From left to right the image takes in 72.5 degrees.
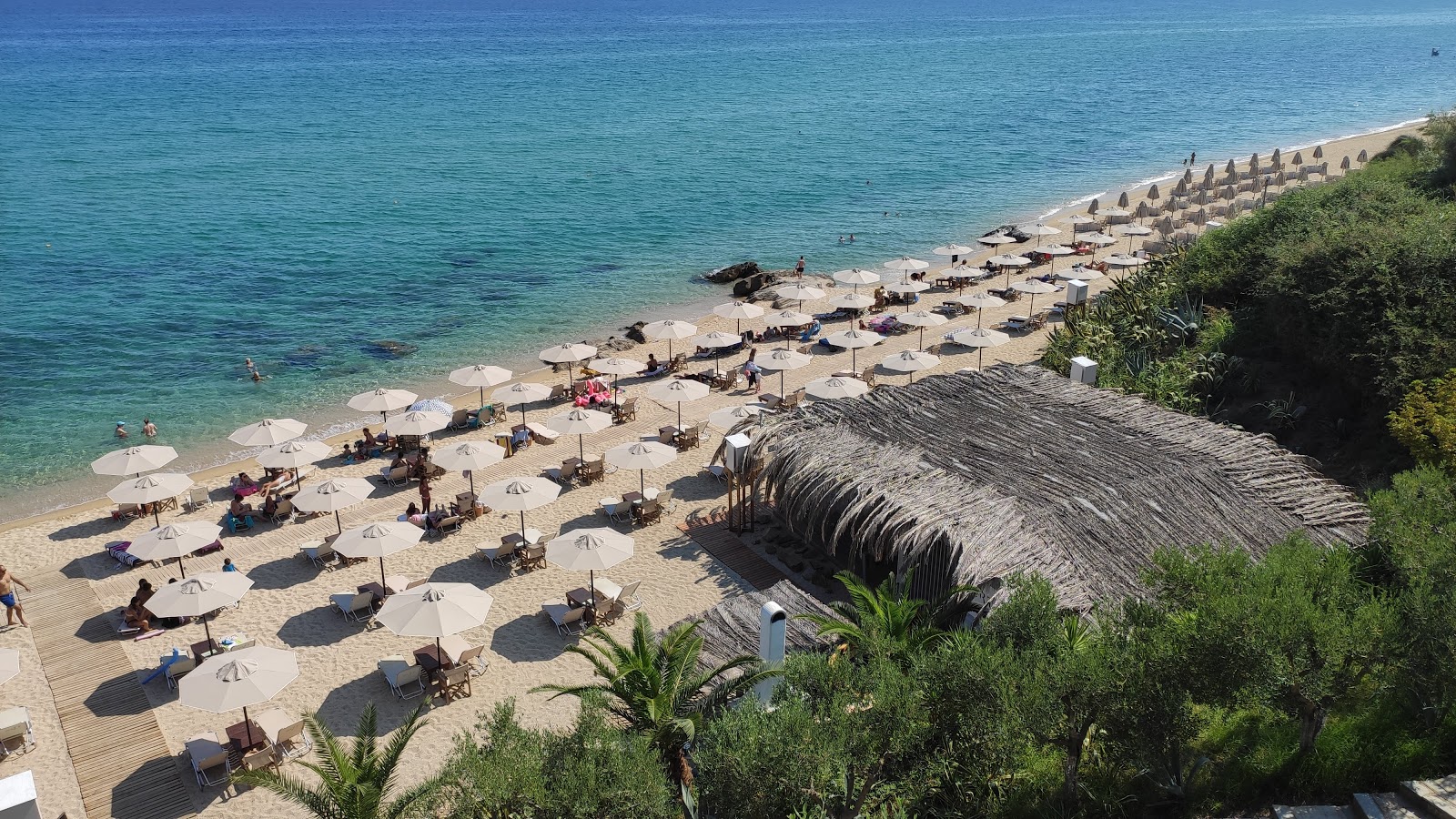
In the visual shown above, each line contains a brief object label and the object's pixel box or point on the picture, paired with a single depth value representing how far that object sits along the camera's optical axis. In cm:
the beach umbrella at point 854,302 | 3002
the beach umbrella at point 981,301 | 2894
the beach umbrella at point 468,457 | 1942
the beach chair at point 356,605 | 1639
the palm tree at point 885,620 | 1130
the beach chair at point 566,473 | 2130
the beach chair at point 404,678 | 1441
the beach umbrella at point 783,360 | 2399
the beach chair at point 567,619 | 1587
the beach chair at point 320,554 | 1814
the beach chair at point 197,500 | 2092
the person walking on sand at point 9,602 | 1639
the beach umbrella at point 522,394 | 2322
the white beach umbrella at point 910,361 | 2364
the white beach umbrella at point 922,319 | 2775
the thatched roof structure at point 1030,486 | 1377
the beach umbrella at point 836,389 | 2094
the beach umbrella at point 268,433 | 2123
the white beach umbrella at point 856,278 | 3238
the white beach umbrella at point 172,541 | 1661
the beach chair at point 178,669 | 1484
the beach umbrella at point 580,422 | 2062
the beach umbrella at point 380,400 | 2300
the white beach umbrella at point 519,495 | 1739
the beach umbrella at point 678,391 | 2228
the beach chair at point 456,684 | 1438
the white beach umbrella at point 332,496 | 1828
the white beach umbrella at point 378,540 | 1623
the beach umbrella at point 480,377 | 2406
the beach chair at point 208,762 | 1277
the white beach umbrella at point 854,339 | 2569
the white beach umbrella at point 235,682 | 1258
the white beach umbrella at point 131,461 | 1980
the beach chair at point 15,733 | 1336
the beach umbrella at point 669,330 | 2692
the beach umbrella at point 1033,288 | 3070
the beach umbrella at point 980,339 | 2502
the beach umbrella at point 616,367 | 2552
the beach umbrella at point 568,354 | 2597
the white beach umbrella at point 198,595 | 1473
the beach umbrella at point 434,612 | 1398
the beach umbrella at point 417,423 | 2173
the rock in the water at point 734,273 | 3941
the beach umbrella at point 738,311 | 2928
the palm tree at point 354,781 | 911
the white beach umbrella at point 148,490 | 1878
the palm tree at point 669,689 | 1057
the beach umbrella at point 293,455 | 2056
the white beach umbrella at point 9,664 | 1351
